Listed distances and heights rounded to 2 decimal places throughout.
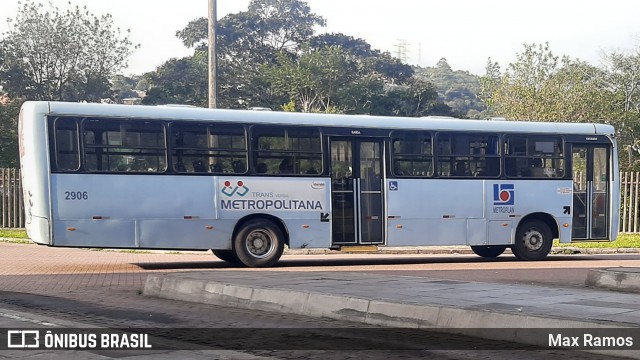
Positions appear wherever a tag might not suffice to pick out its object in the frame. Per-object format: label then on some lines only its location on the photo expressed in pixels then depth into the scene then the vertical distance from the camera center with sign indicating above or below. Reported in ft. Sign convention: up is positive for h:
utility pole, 81.00 +7.70
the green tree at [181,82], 216.54 +15.79
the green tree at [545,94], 155.12 +7.74
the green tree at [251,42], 223.51 +28.05
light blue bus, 59.57 -2.45
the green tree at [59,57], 175.42 +17.35
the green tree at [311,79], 200.44 +14.15
